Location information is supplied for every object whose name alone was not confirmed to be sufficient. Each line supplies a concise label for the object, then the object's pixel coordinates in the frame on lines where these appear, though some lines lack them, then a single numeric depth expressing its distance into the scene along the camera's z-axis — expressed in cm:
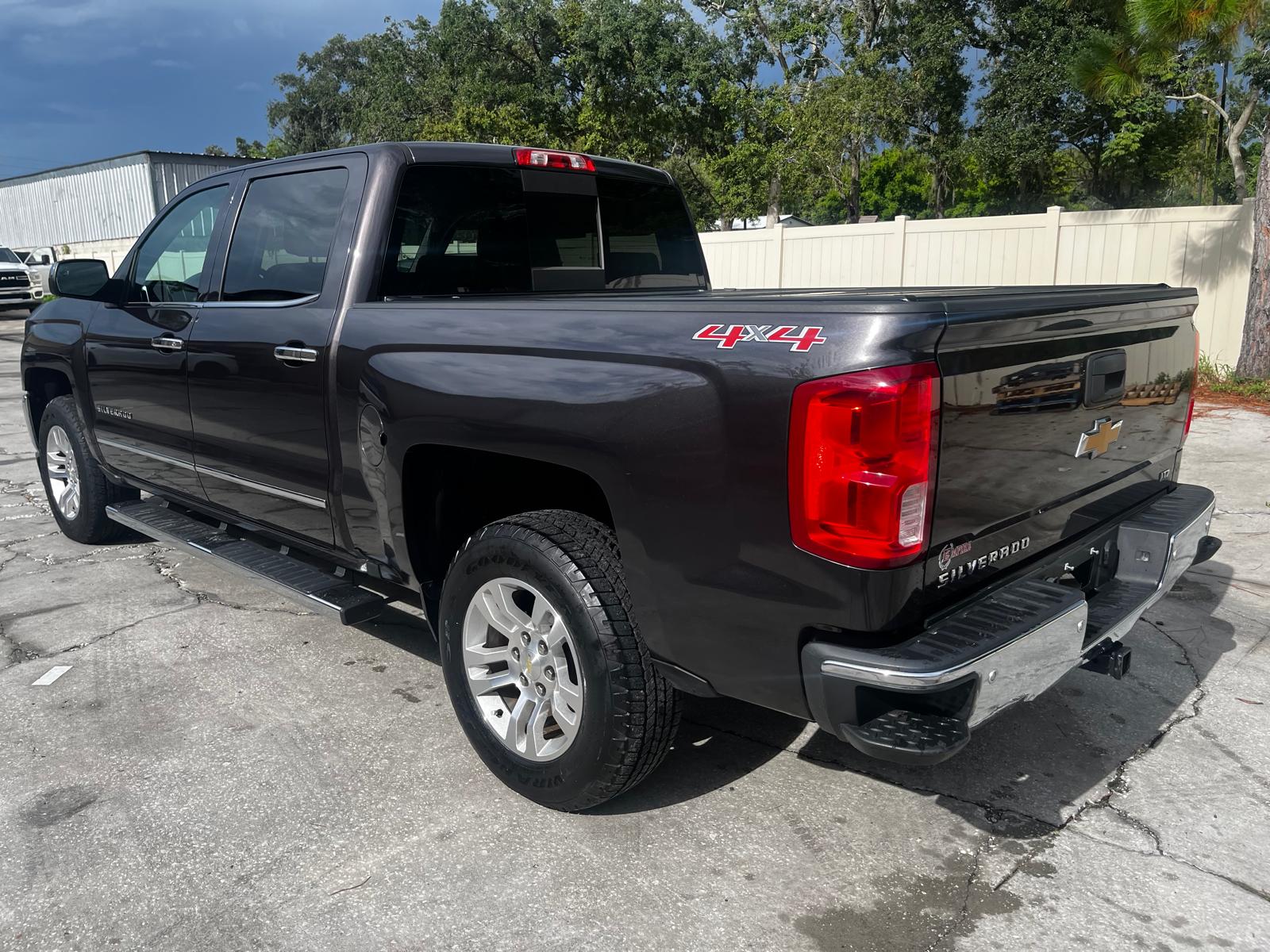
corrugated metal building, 3406
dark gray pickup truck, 220
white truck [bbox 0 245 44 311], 2519
